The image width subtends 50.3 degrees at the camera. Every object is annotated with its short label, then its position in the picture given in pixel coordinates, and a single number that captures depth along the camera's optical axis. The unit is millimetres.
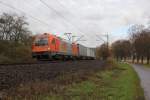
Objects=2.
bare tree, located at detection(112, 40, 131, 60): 57559
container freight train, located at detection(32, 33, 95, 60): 17660
